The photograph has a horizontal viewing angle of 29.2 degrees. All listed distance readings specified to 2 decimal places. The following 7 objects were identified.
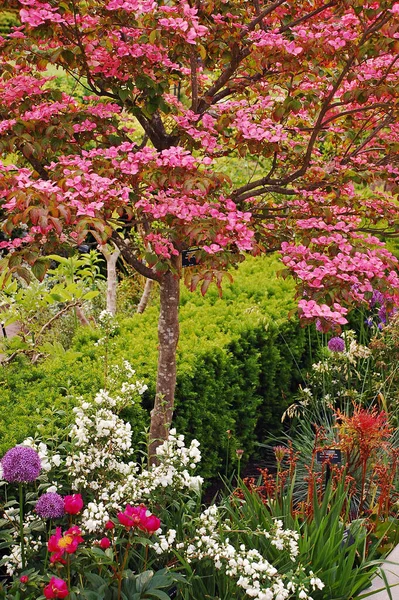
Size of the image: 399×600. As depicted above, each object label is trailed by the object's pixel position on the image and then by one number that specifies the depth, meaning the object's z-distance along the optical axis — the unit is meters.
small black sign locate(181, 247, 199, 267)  3.28
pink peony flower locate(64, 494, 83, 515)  2.19
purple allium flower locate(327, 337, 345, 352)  4.41
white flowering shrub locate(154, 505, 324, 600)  2.45
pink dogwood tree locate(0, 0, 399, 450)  2.74
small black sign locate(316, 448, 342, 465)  3.31
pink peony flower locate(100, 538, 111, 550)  2.17
